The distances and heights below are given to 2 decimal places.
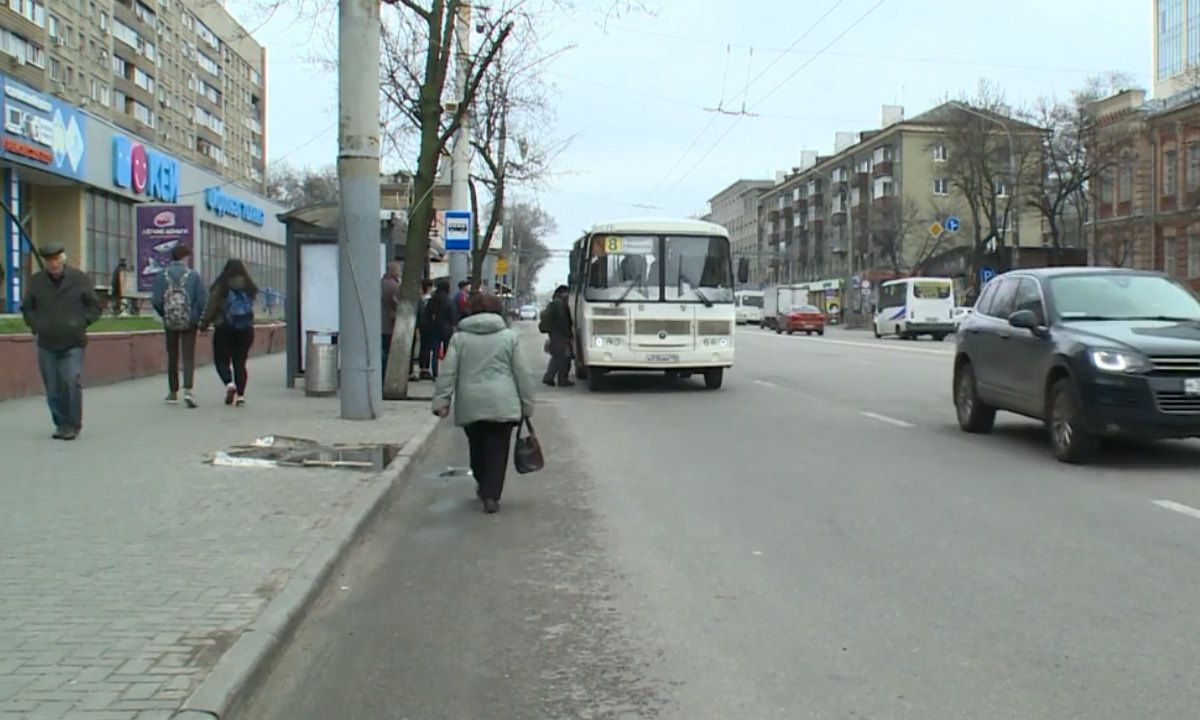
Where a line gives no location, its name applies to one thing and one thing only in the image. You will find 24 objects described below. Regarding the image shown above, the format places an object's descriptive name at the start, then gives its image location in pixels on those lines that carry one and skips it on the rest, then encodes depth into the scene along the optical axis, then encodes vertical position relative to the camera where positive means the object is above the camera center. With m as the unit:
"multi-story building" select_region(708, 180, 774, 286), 138.25 +15.39
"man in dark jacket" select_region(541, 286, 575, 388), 19.22 -0.07
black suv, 9.35 -0.20
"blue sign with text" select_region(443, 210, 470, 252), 22.09 +2.00
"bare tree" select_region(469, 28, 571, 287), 27.44 +5.33
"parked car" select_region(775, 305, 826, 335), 55.84 +0.63
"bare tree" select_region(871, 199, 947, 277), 77.12 +6.81
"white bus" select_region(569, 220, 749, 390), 17.88 +0.54
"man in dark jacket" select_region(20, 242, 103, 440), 10.23 +0.11
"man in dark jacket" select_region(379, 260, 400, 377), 16.77 +0.50
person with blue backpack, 13.65 +0.12
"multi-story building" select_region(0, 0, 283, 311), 30.25 +12.83
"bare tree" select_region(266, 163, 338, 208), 87.69 +13.27
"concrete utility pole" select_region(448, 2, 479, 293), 22.27 +3.57
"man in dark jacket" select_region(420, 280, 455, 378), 19.22 +0.25
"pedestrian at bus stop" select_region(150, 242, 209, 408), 13.41 +0.36
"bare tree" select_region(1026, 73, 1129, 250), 53.97 +8.84
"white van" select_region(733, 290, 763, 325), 88.56 +2.03
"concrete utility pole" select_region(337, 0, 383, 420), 12.70 +1.19
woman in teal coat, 8.06 -0.40
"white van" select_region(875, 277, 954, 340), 48.66 +1.12
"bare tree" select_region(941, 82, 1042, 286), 56.53 +9.18
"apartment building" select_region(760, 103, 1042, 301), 75.66 +10.12
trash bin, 15.54 -0.51
